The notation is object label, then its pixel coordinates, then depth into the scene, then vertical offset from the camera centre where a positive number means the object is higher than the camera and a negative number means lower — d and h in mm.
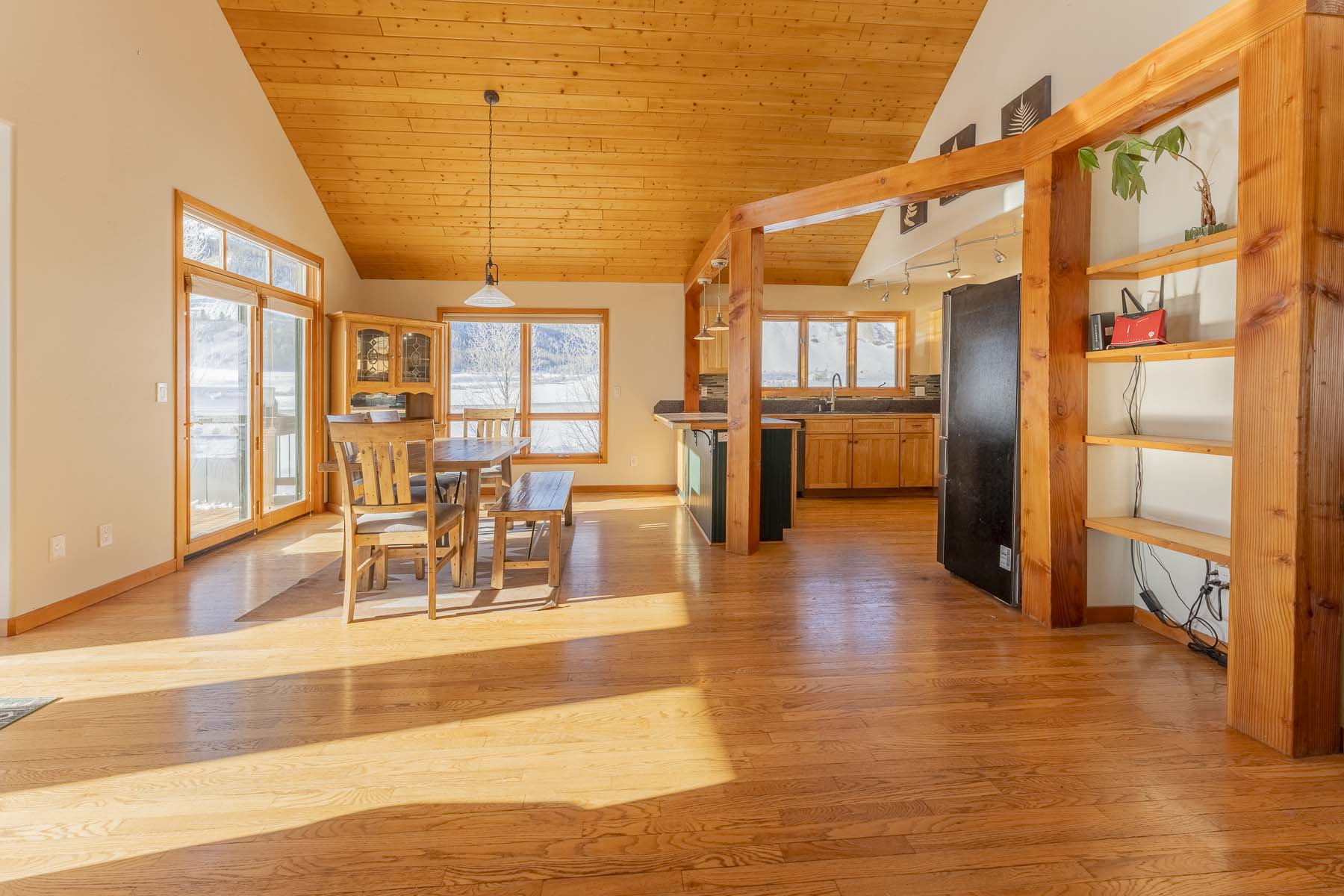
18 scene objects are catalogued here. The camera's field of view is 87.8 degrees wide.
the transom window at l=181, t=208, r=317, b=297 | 4645 +1284
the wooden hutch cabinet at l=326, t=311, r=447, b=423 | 6660 +601
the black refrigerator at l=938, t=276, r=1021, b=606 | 3654 -59
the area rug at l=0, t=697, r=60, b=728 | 2342 -987
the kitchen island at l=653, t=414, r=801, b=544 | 5184 -375
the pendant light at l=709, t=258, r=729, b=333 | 6141 +1439
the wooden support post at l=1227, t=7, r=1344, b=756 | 2059 +162
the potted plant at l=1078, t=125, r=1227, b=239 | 2709 +1057
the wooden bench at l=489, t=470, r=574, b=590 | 3814 -499
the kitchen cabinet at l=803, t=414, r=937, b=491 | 7551 -271
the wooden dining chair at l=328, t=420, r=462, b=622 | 3336 -368
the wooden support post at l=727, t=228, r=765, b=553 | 4781 +280
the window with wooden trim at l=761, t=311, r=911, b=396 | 8164 +872
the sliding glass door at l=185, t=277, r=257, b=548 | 4730 +102
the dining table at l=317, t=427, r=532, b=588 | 3635 -218
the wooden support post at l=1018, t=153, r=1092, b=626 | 3277 +234
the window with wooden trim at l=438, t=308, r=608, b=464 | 7977 +584
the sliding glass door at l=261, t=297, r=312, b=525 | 5695 +128
